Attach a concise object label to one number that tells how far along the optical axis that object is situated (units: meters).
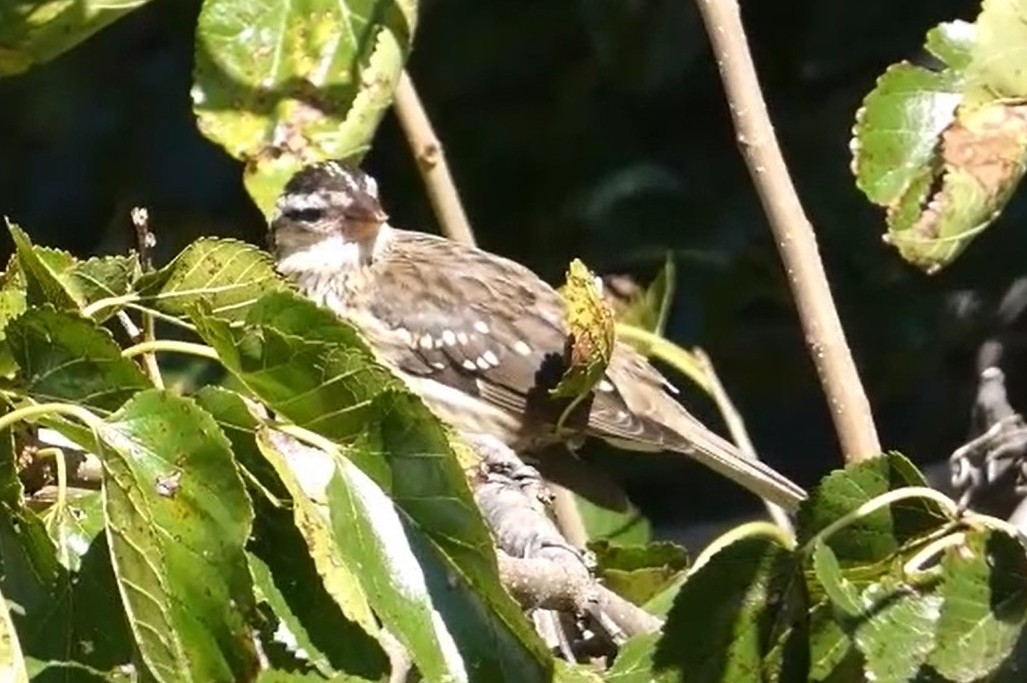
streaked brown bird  9.16
